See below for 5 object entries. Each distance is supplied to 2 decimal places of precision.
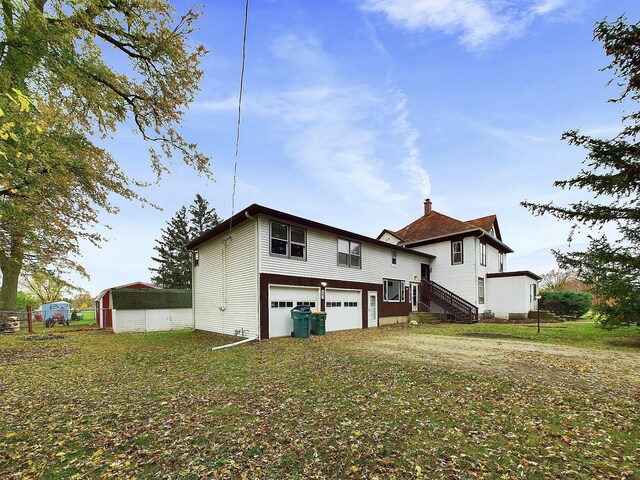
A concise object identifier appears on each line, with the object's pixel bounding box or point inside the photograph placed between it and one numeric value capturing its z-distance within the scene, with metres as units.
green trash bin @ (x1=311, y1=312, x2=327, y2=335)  13.80
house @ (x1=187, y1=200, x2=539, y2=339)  12.73
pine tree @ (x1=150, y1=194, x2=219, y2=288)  37.53
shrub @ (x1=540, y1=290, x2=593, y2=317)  24.03
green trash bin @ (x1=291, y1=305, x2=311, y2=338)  12.90
